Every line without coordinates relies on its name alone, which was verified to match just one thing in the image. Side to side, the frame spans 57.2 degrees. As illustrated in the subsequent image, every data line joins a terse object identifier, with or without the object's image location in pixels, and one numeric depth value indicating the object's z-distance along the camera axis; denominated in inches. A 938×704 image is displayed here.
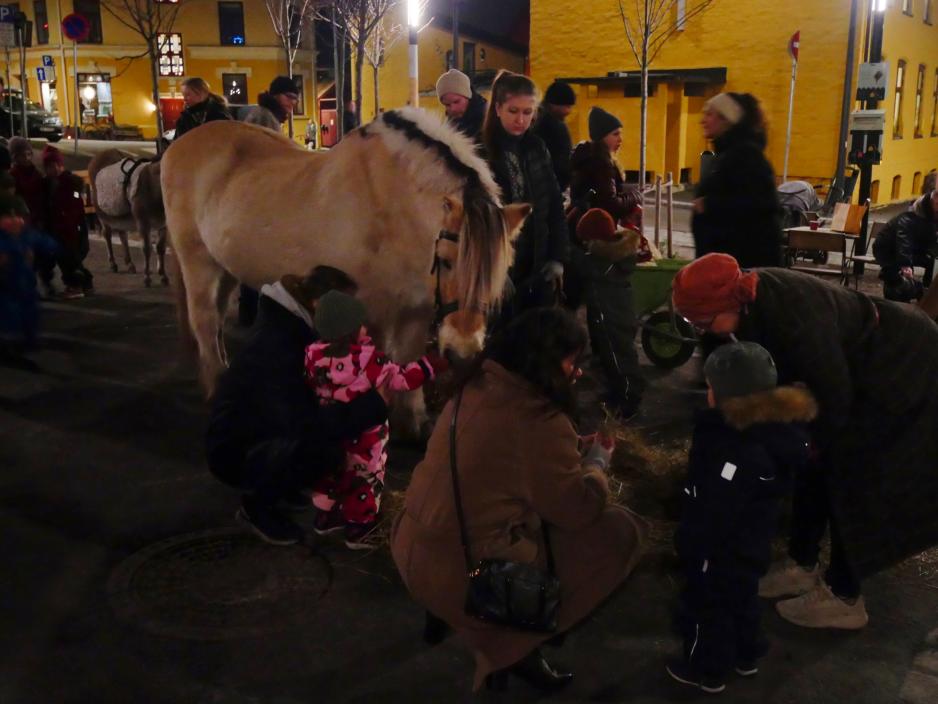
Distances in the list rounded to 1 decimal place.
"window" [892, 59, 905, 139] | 785.6
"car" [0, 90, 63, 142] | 1017.5
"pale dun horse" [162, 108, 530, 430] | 158.2
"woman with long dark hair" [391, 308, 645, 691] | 98.7
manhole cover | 128.4
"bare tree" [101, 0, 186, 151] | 649.6
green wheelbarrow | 248.8
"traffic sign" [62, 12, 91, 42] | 609.6
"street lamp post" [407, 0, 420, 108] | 432.8
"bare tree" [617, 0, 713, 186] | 688.1
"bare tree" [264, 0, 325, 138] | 1051.9
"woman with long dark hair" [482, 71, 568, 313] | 188.4
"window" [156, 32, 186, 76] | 1672.0
